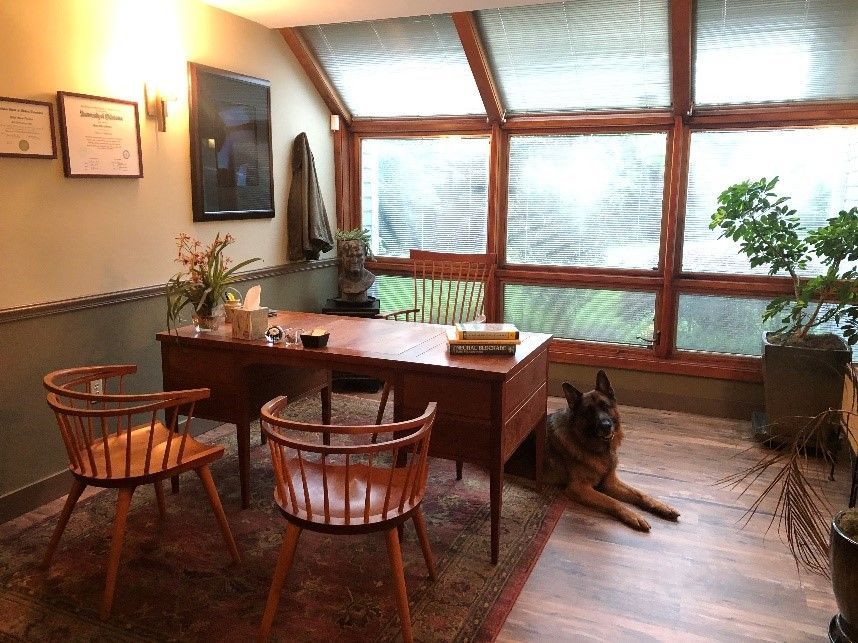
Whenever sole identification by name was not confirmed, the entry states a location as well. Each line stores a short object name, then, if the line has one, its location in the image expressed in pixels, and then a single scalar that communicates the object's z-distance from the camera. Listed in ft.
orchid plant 9.36
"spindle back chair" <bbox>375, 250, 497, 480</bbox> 12.81
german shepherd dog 9.62
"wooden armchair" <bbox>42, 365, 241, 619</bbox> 6.99
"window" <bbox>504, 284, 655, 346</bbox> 14.52
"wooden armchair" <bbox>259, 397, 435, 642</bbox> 6.05
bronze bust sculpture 15.29
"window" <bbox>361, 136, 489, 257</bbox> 15.57
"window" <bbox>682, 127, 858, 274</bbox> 12.53
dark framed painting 11.99
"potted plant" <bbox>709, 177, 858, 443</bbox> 11.05
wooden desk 8.03
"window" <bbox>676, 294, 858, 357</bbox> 13.52
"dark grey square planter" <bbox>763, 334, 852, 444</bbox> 11.27
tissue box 9.25
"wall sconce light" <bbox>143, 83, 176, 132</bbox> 10.97
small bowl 8.77
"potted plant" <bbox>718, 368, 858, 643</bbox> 5.86
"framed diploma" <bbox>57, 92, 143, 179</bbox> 9.66
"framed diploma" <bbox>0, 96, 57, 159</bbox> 8.83
